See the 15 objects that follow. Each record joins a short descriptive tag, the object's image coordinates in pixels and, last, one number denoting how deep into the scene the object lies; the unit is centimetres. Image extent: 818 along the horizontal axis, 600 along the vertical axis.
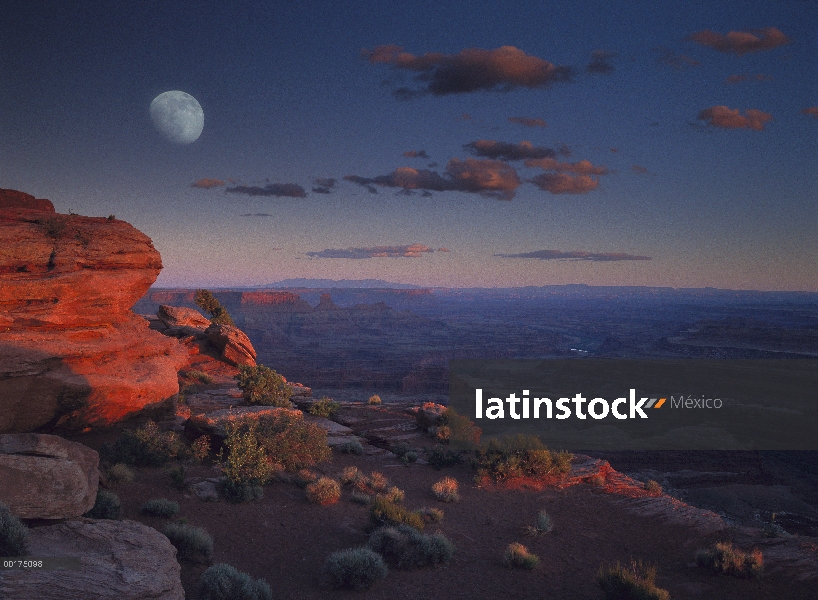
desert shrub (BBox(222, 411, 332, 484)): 1294
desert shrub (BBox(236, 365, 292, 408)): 2072
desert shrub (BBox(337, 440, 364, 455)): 1795
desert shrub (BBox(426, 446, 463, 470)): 1770
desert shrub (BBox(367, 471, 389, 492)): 1438
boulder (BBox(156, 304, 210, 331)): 3117
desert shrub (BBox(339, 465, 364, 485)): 1439
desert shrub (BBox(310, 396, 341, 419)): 2258
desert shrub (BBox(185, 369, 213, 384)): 2489
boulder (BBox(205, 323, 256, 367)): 2858
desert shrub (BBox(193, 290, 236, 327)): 3512
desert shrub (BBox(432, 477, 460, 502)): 1423
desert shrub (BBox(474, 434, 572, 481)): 1631
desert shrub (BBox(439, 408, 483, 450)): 2011
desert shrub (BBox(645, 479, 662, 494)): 1645
